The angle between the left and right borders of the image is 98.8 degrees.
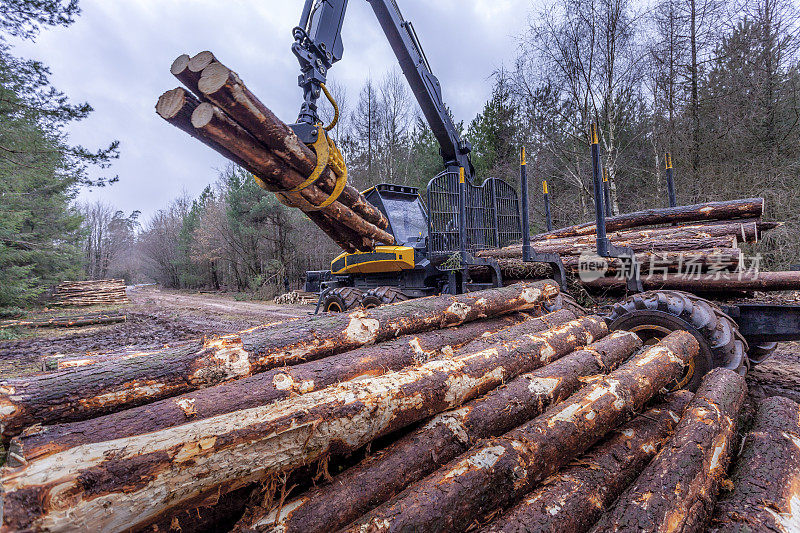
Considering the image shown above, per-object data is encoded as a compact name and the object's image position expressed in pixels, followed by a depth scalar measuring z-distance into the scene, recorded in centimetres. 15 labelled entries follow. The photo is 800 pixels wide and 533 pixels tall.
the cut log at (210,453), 107
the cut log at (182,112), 316
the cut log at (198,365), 138
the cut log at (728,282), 395
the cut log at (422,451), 136
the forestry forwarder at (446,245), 327
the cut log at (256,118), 312
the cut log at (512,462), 135
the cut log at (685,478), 137
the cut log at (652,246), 430
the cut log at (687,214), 475
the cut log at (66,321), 1073
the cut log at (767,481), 138
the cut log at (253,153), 319
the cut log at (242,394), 124
